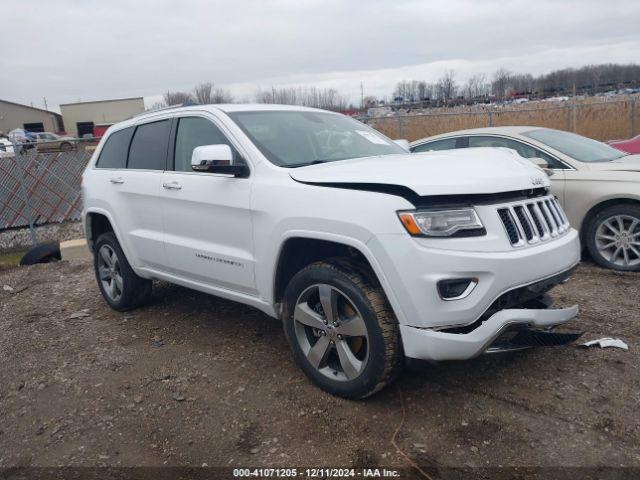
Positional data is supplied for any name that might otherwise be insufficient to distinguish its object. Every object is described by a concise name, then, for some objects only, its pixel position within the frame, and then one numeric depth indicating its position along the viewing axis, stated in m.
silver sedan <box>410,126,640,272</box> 5.56
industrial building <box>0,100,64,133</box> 57.47
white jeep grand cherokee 2.87
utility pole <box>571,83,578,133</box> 15.47
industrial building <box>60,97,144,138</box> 58.50
